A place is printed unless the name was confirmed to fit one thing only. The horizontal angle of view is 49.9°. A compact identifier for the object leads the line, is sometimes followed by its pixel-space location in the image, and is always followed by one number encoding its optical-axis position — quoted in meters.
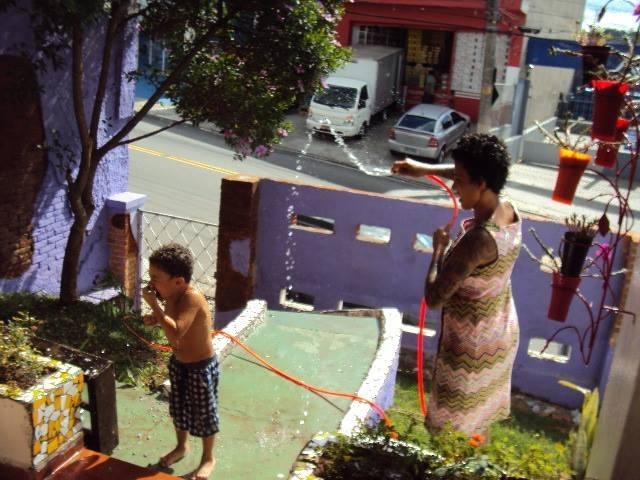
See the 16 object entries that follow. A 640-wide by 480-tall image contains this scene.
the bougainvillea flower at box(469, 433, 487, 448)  2.65
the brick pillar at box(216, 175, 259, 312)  7.82
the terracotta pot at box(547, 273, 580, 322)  3.27
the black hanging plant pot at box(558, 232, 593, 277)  3.18
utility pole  14.44
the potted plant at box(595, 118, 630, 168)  3.08
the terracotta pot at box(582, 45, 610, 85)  3.17
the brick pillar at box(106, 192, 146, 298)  7.77
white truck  20.59
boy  3.32
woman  2.89
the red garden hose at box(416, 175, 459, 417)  3.55
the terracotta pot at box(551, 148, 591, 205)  3.11
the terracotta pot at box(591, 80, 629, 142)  2.90
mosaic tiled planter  2.79
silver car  18.89
